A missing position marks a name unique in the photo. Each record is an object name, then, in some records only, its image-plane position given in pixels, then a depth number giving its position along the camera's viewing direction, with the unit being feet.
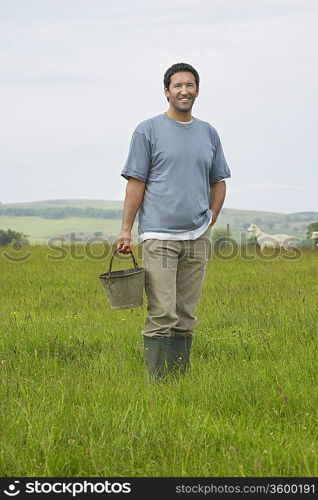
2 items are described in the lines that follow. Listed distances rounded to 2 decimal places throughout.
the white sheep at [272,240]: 116.98
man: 38.01
